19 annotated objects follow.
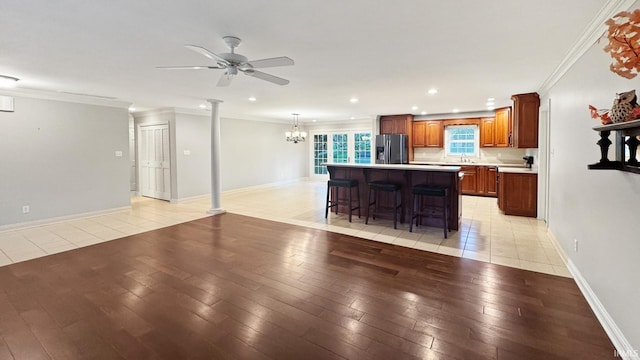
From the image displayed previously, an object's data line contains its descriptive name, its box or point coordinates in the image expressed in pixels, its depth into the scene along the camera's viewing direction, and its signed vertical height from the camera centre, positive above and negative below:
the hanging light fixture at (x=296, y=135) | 9.66 +1.06
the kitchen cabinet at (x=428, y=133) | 8.43 +0.95
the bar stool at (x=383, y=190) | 4.84 -0.54
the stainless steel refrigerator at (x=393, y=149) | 8.46 +0.50
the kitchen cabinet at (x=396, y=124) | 8.64 +1.28
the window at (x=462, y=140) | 8.20 +0.73
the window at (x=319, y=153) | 11.57 +0.55
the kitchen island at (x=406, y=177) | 4.70 -0.21
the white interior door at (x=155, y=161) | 7.54 +0.17
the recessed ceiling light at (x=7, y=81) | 4.04 +1.27
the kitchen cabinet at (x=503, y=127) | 7.10 +0.95
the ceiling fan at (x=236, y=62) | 2.64 +1.01
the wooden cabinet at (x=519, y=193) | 5.32 -0.55
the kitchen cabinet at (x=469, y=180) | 7.65 -0.40
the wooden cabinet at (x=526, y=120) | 5.32 +0.85
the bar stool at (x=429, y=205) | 4.36 -0.64
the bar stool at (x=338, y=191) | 5.36 -0.50
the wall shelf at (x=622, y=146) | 1.57 +0.11
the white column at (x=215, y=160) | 6.27 +0.16
